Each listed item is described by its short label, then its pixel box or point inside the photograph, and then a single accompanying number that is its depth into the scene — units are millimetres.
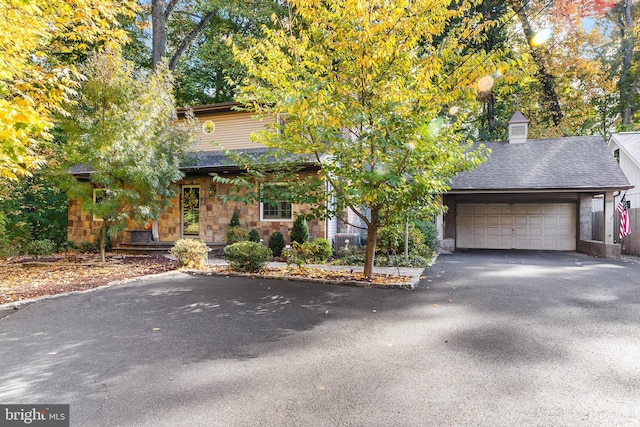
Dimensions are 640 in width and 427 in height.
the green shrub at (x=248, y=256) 8516
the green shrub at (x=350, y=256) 10216
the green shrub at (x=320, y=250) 10766
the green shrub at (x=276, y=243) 11633
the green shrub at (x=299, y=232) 11688
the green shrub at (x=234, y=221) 12547
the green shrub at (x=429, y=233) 12492
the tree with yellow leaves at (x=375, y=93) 6102
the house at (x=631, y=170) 12789
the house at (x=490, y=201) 12664
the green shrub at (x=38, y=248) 10719
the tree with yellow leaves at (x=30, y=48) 4293
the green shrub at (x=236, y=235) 12016
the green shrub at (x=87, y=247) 13367
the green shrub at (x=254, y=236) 11844
